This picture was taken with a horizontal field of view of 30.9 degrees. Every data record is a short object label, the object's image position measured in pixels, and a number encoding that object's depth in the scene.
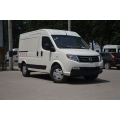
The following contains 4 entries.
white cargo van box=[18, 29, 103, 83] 9.15
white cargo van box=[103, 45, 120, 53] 25.78
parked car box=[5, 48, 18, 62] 33.48
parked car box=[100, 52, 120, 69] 18.33
